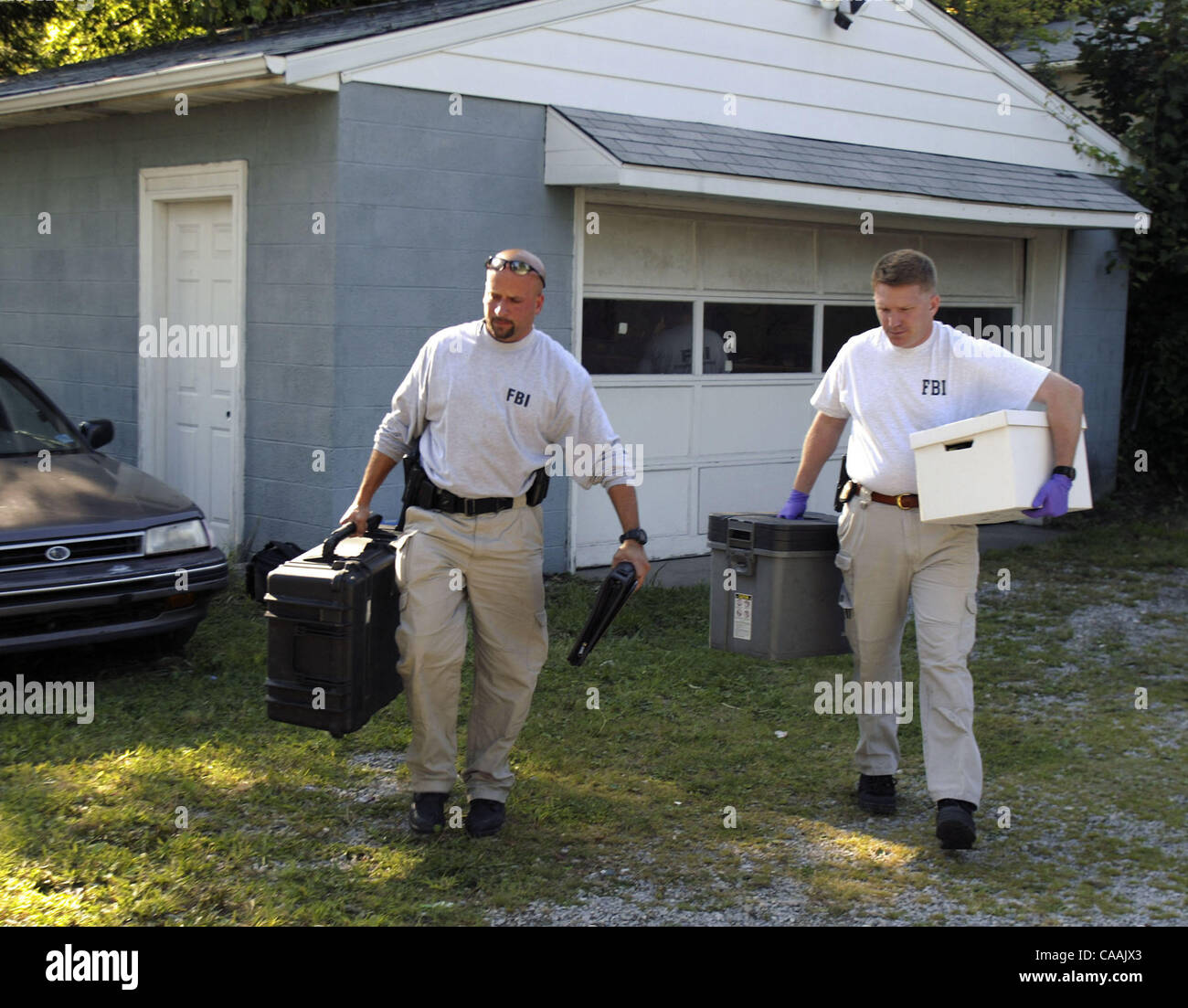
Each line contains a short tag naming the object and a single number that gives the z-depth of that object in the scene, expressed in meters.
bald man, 4.73
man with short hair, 4.79
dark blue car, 6.16
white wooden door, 9.21
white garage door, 9.82
